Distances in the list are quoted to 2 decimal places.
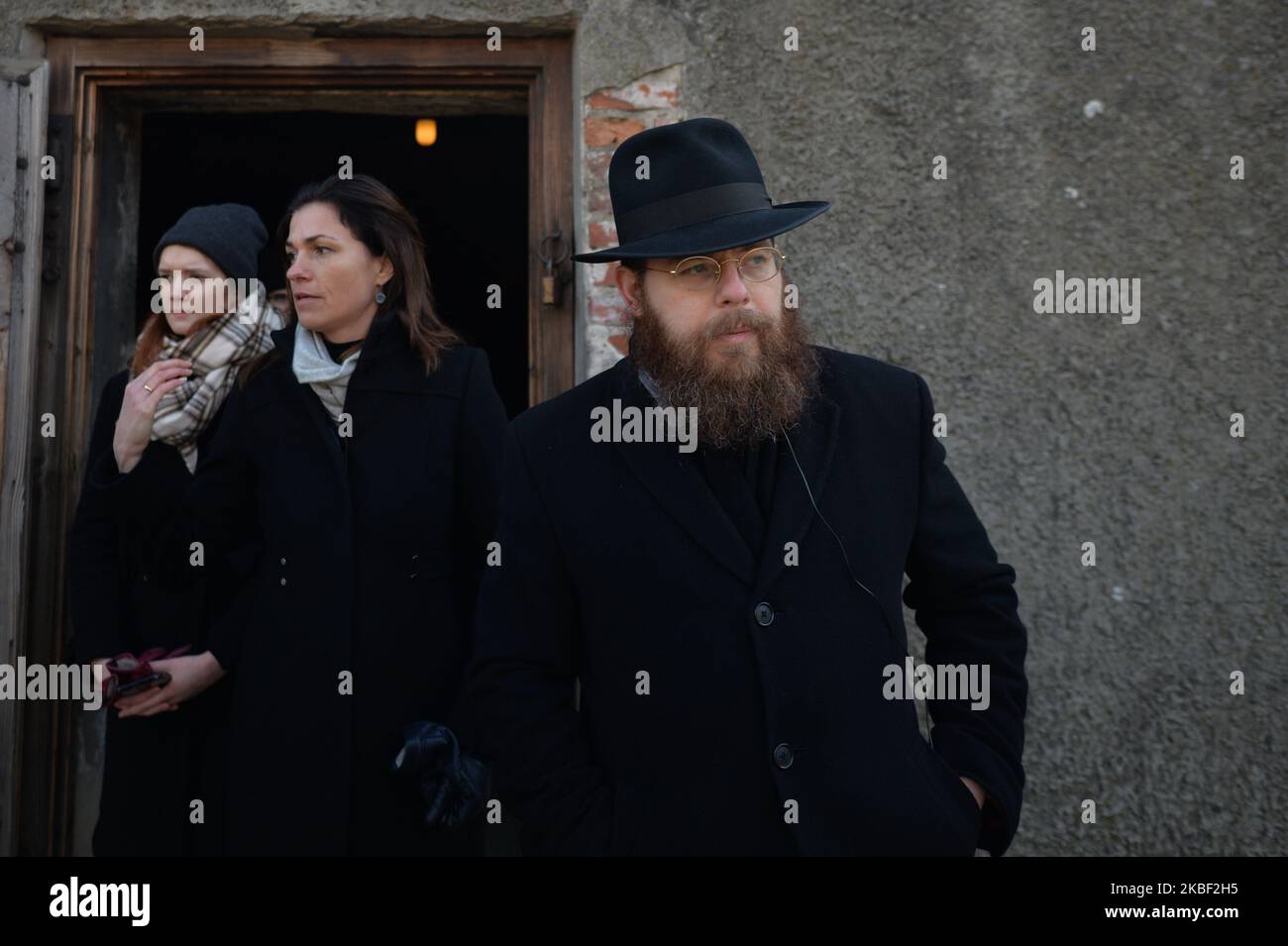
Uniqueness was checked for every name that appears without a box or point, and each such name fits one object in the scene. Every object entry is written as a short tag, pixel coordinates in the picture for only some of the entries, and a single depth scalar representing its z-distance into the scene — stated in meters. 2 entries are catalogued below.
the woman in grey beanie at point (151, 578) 2.72
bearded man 1.83
